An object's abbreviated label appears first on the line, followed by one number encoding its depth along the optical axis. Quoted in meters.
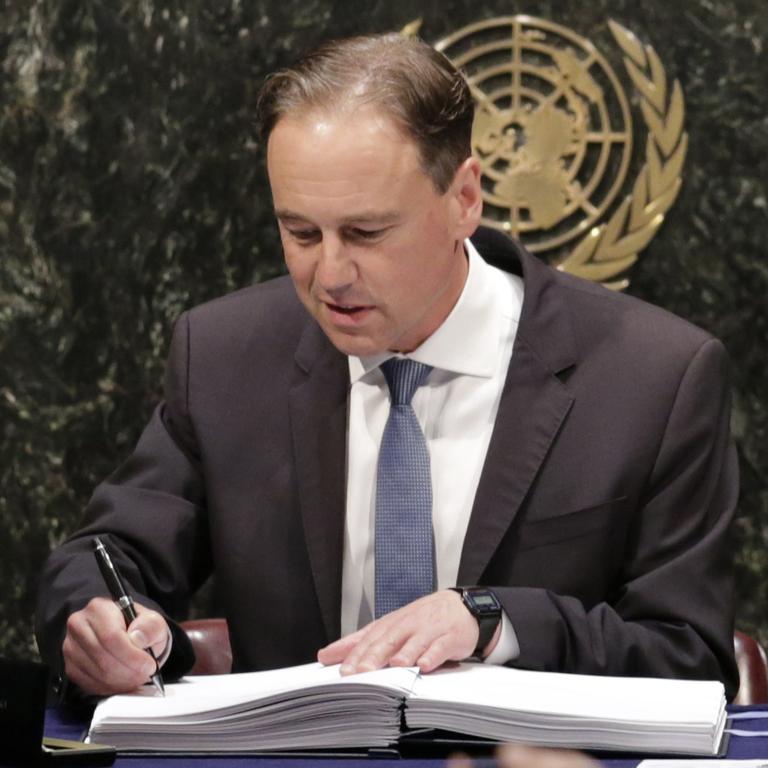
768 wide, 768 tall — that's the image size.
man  5.25
